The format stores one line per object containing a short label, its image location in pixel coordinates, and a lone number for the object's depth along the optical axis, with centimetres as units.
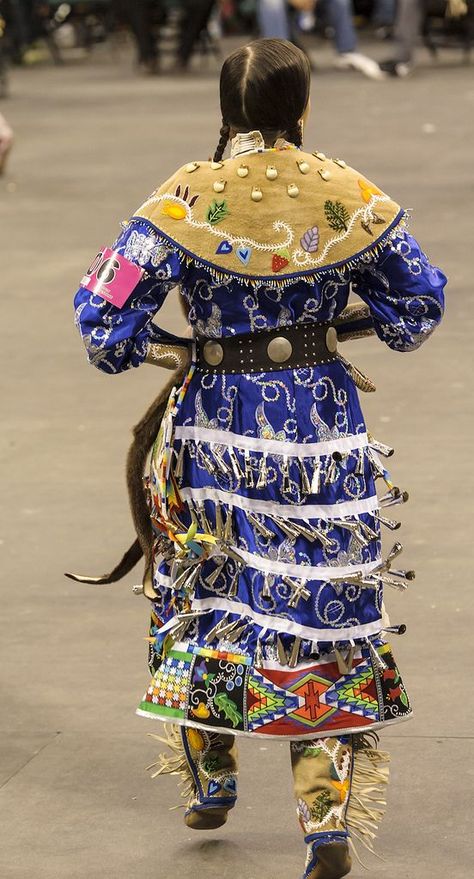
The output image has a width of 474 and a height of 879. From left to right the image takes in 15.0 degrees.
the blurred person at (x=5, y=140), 1315
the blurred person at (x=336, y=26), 1842
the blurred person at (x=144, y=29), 2039
